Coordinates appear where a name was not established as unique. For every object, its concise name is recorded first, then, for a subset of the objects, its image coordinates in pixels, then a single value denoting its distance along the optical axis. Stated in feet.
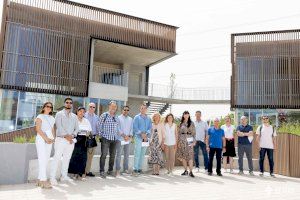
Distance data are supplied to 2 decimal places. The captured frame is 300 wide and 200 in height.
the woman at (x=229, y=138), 28.07
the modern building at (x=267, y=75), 61.31
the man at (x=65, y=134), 18.94
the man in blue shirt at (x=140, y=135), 23.95
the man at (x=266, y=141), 26.76
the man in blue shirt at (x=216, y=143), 26.03
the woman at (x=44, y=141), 17.19
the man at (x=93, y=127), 21.98
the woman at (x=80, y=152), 20.67
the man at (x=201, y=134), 28.32
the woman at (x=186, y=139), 25.11
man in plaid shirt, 22.30
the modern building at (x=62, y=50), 48.19
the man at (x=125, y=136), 23.26
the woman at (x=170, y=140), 25.13
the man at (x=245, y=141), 27.40
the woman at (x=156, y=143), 24.79
